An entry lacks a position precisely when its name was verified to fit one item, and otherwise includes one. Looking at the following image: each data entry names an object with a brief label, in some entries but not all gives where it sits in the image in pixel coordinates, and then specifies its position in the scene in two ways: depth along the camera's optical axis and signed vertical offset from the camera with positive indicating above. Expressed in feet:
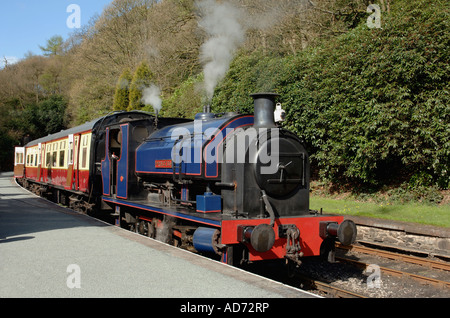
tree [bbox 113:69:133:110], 98.76 +17.63
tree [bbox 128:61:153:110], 89.21 +18.47
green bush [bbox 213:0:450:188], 33.40 +6.68
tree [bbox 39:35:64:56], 208.13 +60.50
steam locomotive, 19.57 -1.41
